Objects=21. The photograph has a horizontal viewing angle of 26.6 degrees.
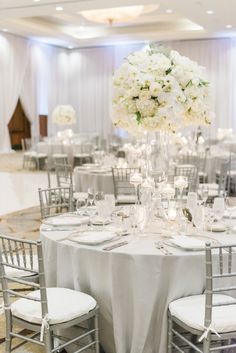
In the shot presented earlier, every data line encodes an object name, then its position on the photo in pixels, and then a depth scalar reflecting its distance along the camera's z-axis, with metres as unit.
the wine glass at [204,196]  4.12
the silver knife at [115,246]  3.16
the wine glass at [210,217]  3.62
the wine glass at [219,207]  3.72
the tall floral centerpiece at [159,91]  3.35
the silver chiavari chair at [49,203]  4.69
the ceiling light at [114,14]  13.73
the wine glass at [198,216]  3.48
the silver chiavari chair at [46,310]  2.87
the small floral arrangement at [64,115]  13.14
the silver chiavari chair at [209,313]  2.73
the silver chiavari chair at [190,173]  7.00
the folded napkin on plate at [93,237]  3.24
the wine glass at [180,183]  4.27
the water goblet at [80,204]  4.28
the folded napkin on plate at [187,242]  3.10
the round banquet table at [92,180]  7.35
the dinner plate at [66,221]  3.76
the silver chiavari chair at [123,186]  6.73
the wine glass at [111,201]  3.76
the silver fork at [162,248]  3.07
